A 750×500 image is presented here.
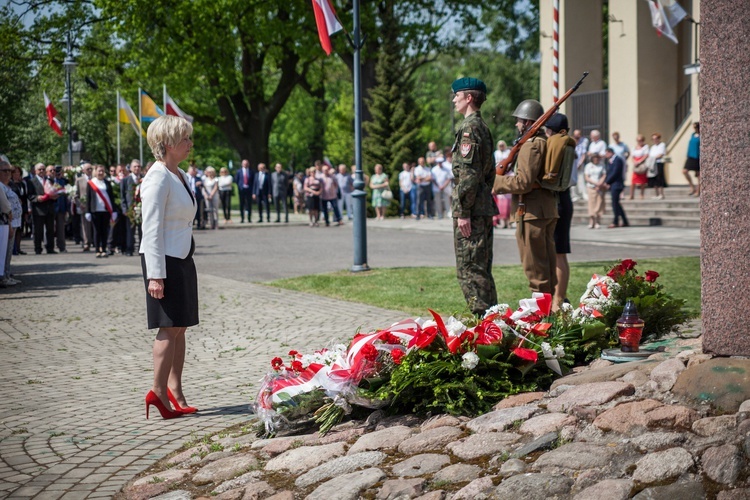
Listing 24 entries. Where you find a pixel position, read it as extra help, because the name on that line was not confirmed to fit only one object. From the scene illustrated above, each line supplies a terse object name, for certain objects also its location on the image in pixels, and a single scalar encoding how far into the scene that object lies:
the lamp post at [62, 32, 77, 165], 30.91
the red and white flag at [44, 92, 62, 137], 32.22
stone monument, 4.79
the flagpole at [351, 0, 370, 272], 14.52
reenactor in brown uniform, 8.35
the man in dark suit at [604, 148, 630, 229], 22.64
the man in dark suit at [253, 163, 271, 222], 32.78
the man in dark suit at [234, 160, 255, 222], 32.78
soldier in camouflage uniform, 7.61
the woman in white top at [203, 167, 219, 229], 29.48
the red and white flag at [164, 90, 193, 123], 24.61
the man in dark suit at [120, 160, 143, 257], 19.81
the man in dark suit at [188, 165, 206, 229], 29.38
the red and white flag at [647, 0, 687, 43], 23.97
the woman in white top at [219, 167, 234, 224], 31.15
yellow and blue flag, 26.84
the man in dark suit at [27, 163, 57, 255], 21.98
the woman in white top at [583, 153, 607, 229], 22.70
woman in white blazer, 6.07
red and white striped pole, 24.64
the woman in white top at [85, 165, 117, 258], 20.39
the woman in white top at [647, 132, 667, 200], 25.30
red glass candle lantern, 5.82
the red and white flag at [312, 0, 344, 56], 13.58
